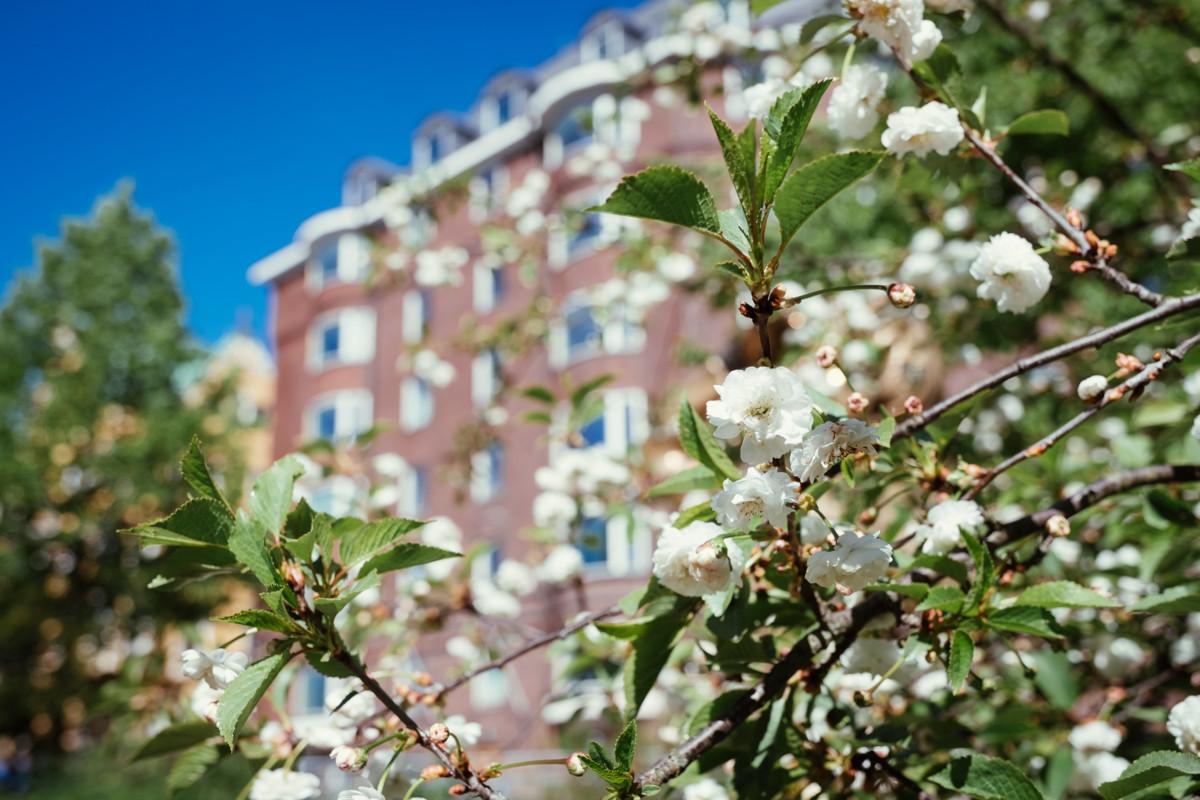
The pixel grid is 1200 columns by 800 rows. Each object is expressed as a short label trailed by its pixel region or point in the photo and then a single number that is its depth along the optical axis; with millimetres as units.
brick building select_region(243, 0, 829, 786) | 17766
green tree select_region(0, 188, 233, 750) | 18734
